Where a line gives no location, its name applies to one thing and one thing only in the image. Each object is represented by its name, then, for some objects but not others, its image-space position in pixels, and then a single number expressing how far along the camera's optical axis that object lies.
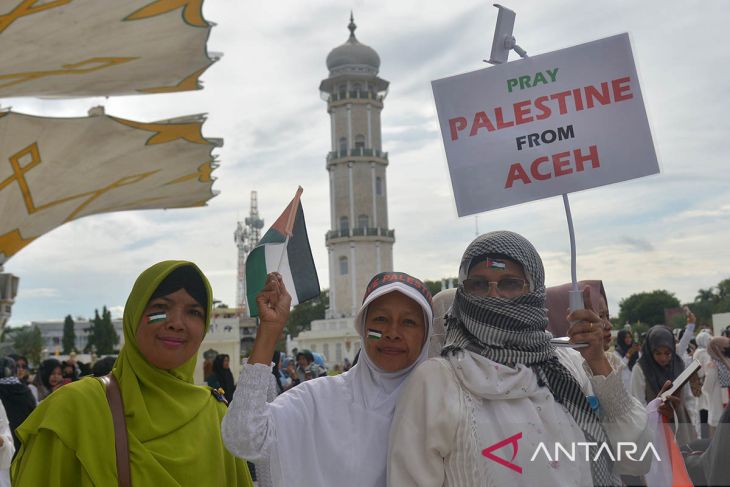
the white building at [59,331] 95.25
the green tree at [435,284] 58.45
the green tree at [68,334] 56.53
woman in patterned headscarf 1.98
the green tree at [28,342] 50.06
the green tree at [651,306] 57.41
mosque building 42.62
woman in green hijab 2.28
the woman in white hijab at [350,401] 2.21
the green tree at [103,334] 54.09
